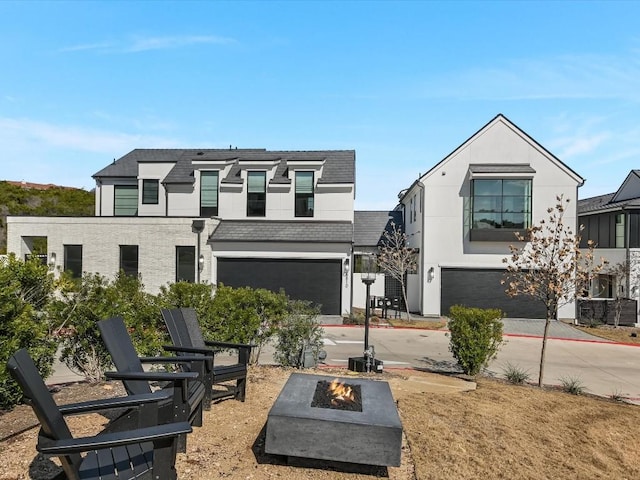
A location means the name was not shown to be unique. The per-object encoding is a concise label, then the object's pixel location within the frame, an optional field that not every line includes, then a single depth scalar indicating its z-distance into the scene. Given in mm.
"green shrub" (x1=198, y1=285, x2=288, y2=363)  7996
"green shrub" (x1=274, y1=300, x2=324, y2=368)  8570
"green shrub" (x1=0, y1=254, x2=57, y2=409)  4969
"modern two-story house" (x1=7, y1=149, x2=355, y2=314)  19172
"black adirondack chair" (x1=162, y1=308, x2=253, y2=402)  5438
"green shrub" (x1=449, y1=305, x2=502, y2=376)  8773
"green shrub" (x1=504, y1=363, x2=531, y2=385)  8648
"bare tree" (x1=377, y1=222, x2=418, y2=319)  20406
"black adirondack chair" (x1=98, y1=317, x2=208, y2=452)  3748
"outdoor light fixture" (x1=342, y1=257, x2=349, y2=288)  19297
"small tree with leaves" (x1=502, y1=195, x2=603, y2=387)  8570
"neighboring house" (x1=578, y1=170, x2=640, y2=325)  19562
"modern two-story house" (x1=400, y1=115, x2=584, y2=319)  19672
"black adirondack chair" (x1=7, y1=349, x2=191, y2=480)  2501
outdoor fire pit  3871
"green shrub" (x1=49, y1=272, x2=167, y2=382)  6344
